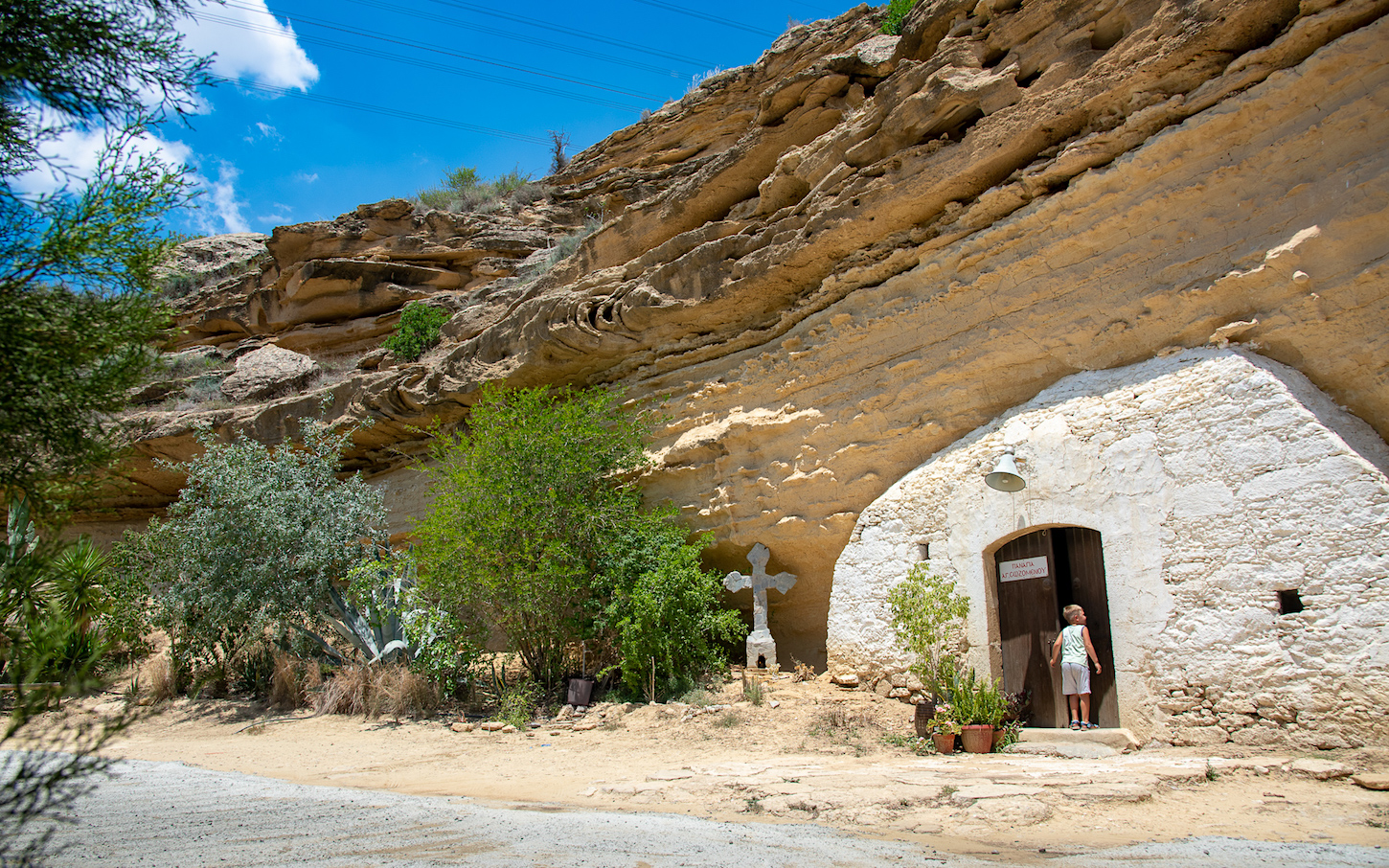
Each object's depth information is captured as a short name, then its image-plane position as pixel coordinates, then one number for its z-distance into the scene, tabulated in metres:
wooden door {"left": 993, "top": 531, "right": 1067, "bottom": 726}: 7.43
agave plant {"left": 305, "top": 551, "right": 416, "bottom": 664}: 10.74
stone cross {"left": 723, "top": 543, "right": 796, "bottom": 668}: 10.13
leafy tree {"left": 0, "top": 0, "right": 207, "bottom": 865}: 3.58
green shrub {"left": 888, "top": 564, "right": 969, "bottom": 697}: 7.52
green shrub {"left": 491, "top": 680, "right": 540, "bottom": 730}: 9.13
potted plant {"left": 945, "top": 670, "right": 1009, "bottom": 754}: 6.62
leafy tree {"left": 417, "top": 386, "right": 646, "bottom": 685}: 9.98
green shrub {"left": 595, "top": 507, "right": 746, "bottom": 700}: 9.51
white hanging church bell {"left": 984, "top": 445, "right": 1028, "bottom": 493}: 7.29
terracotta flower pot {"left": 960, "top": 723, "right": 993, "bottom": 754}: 6.60
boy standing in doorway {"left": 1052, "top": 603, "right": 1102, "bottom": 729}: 6.84
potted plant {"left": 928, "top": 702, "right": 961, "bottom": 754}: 6.73
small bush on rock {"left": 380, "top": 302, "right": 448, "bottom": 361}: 17.44
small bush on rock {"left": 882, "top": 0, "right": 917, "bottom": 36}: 13.09
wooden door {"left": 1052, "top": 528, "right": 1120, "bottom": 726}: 6.97
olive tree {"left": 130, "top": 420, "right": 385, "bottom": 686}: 11.38
